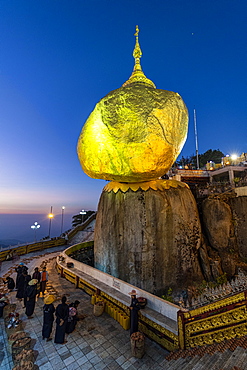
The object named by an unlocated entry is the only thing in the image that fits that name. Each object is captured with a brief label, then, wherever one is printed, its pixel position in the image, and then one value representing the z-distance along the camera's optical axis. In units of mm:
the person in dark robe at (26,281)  8805
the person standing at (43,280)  9633
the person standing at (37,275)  9402
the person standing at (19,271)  10250
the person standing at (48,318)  6418
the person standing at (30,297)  7758
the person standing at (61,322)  6238
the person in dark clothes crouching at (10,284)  10633
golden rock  11047
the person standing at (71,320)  6672
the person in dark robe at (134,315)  6594
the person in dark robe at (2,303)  7933
